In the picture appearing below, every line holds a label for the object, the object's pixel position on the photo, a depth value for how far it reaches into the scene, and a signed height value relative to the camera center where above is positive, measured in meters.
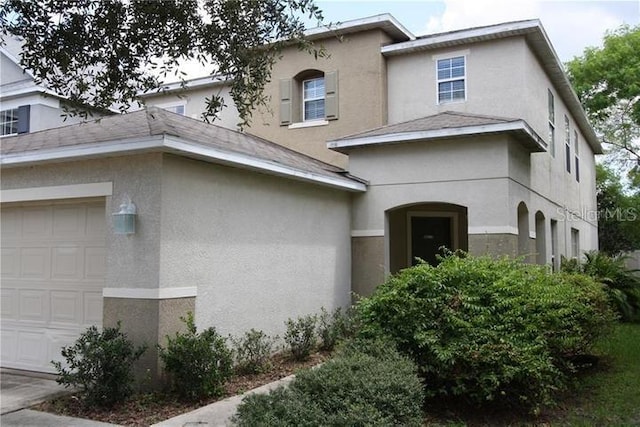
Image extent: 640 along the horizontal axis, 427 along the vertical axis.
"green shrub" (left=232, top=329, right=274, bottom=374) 8.69 -1.47
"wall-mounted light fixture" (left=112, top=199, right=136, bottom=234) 7.59 +0.52
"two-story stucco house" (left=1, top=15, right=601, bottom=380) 7.83 +1.24
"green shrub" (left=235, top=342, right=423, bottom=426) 4.93 -1.30
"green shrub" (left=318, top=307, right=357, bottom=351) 10.26 -1.31
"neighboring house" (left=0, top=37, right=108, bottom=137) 18.33 +5.09
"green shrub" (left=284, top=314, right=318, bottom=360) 9.64 -1.36
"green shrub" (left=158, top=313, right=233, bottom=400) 7.07 -1.32
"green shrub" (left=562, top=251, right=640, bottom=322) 15.08 -0.57
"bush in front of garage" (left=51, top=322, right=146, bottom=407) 6.77 -1.35
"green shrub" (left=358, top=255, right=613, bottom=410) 6.57 -0.83
